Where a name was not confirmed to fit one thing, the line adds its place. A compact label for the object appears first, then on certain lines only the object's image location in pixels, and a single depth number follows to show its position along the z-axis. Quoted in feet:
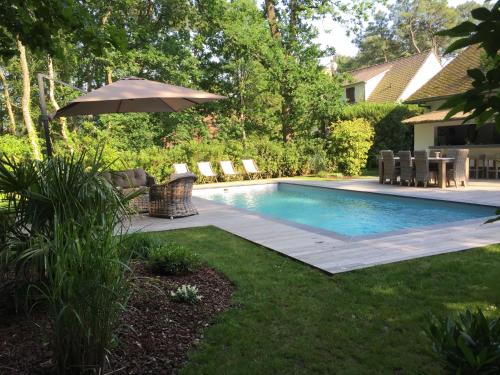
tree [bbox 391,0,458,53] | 132.35
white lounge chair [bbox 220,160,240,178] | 51.37
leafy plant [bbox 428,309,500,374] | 5.49
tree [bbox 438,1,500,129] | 3.73
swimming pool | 27.53
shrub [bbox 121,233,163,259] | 15.61
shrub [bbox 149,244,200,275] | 14.25
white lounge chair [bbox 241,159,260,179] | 52.80
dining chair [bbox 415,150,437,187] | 37.09
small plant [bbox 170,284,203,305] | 11.87
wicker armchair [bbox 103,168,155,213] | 28.27
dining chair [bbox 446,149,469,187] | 37.22
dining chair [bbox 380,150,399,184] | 40.45
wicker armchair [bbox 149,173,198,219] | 26.35
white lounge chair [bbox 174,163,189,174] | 46.91
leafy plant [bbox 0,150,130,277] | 9.80
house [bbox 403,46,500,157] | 52.19
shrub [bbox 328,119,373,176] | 52.01
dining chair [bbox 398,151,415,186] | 38.91
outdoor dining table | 37.10
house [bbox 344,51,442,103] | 79.05
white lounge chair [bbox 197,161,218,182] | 49.70
